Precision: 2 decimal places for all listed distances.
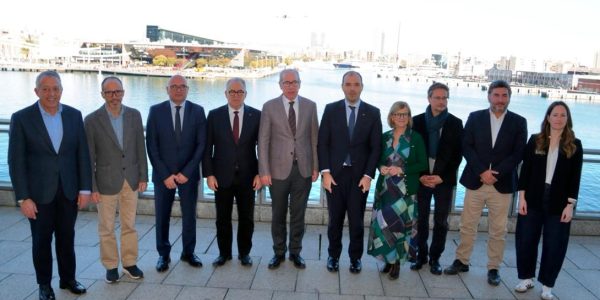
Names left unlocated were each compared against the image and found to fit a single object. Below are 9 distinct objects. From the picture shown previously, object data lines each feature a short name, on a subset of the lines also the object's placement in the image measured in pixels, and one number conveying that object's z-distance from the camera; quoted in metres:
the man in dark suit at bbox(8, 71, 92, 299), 3.02
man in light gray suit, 3.70
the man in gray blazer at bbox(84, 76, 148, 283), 3.38
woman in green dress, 3.59
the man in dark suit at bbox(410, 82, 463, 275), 3.67
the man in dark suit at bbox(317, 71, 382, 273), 3.68
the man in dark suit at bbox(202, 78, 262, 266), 3.70
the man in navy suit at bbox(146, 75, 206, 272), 3.66
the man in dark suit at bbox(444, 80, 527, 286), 3.56
